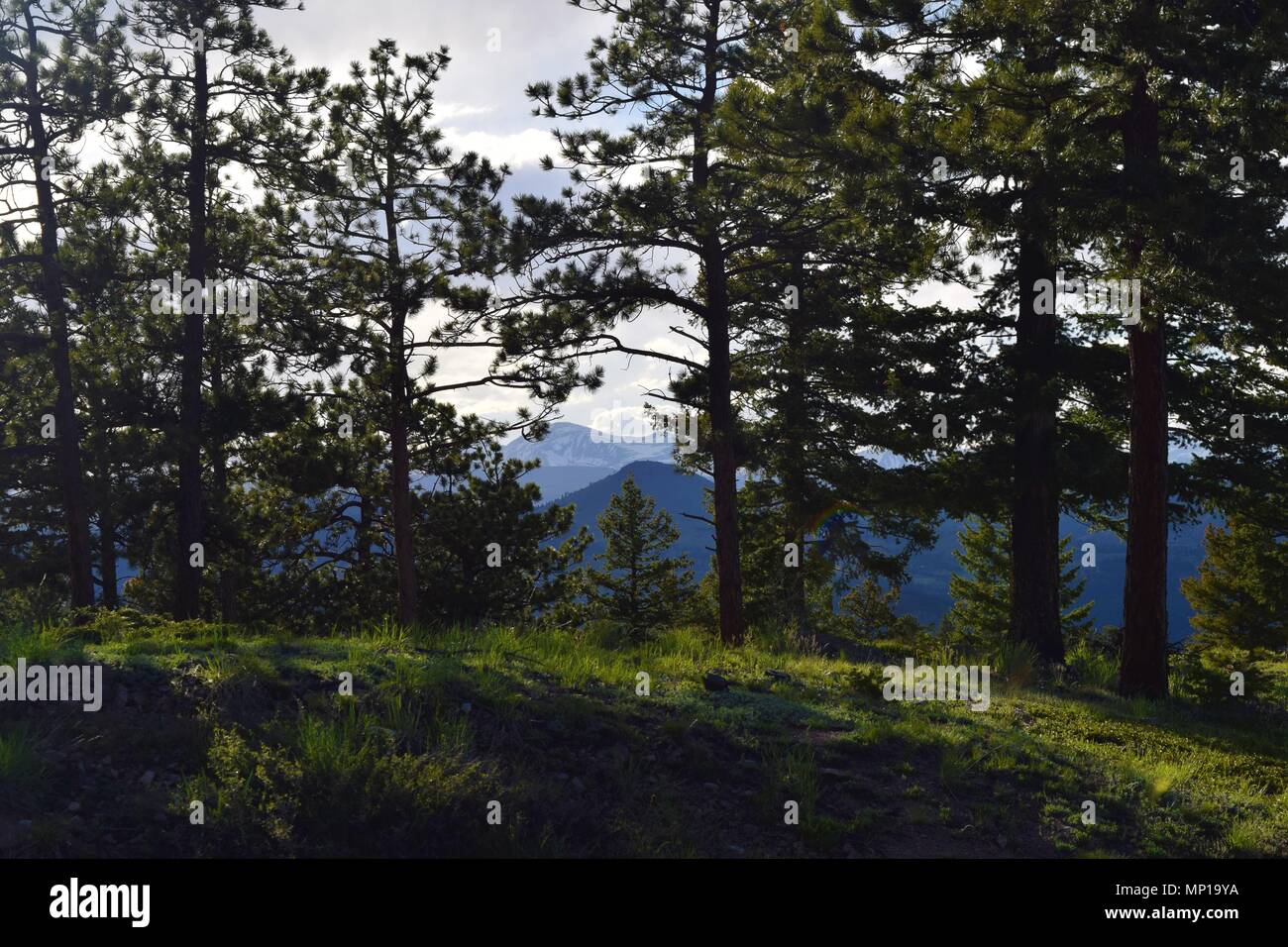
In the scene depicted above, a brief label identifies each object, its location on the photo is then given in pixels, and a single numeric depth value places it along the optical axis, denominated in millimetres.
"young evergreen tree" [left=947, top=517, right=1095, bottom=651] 36531
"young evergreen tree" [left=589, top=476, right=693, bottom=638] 39469
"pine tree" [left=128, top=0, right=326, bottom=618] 16516
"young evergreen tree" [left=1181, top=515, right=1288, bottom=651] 31047
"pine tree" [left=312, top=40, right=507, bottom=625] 17078
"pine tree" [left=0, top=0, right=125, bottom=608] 15398
